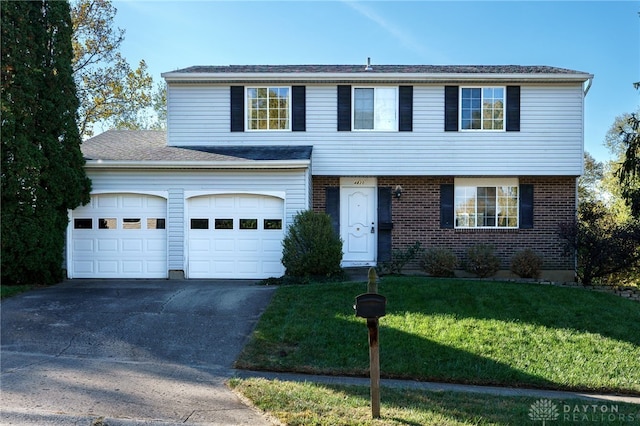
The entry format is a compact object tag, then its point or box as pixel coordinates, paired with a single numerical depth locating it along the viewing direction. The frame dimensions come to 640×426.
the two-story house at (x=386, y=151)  12.68
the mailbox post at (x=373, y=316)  4.51
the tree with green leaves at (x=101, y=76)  22.28
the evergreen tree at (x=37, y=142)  10.92
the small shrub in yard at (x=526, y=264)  13.23
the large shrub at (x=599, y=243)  12.20
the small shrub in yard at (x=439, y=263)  13.08
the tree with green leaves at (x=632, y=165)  13.26
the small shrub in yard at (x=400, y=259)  13.05
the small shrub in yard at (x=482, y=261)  13.23
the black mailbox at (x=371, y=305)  4.51
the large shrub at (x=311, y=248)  11.55
